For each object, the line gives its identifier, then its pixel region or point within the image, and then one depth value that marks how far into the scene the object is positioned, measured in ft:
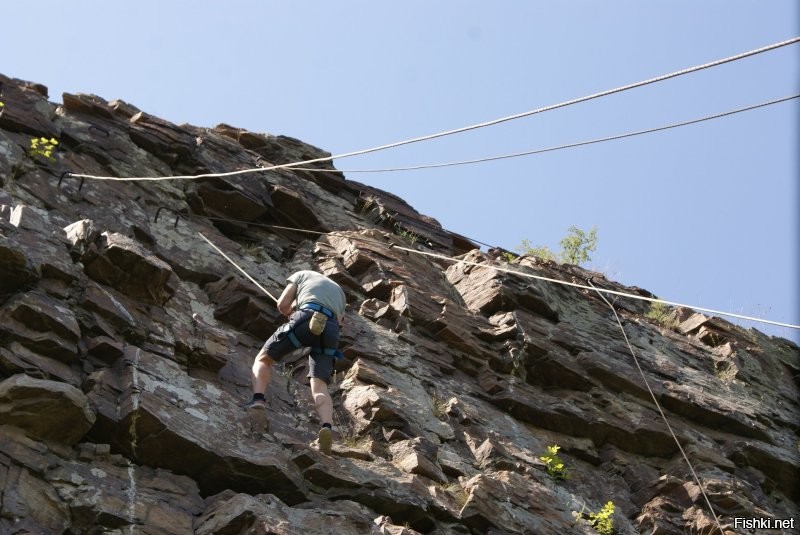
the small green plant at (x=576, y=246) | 83.87
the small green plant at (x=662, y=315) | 62.85
